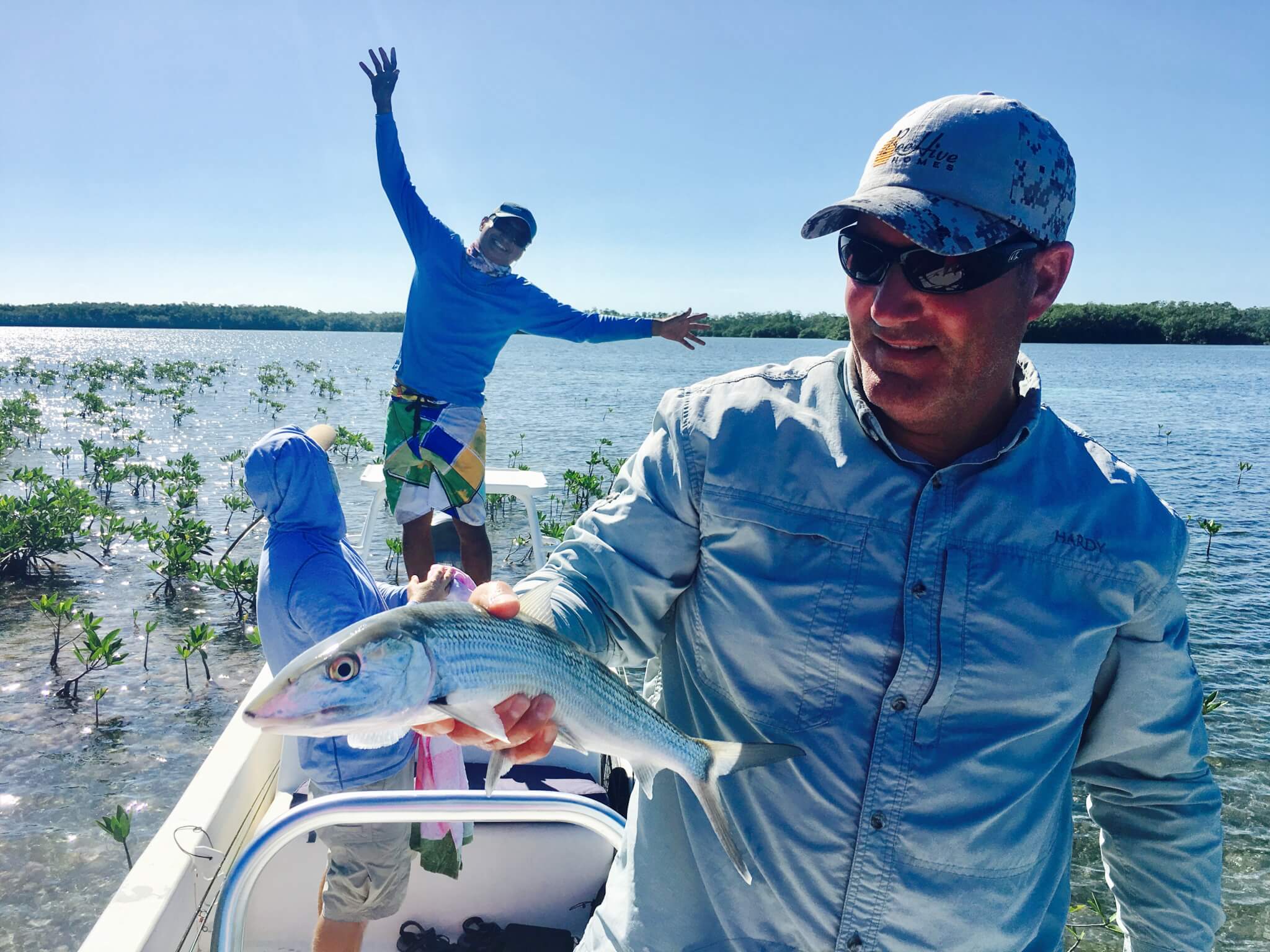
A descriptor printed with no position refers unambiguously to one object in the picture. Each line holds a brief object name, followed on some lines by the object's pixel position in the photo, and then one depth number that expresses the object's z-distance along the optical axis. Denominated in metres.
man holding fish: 1.74
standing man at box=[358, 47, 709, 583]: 6.21
